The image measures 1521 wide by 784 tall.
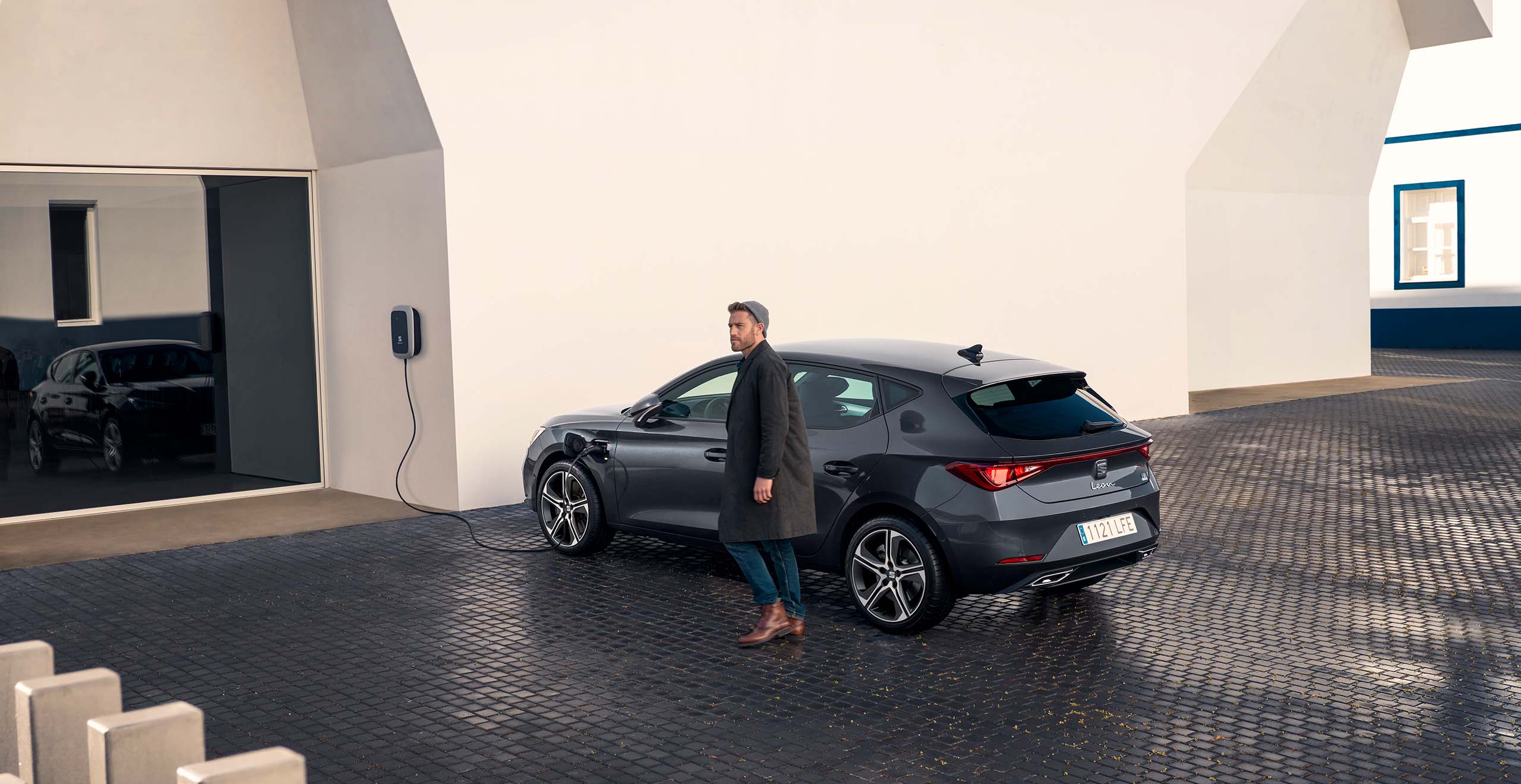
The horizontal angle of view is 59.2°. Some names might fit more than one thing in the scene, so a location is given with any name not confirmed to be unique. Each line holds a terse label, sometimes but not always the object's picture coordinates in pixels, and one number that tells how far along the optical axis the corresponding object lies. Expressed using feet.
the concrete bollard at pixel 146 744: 10.25
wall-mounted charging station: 37.17
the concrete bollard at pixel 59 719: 11.32
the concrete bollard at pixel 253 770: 9.30
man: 22.02
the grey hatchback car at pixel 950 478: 22.21
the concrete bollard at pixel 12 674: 12.37
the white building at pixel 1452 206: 99.50
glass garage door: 35.73
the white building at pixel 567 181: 36.17
